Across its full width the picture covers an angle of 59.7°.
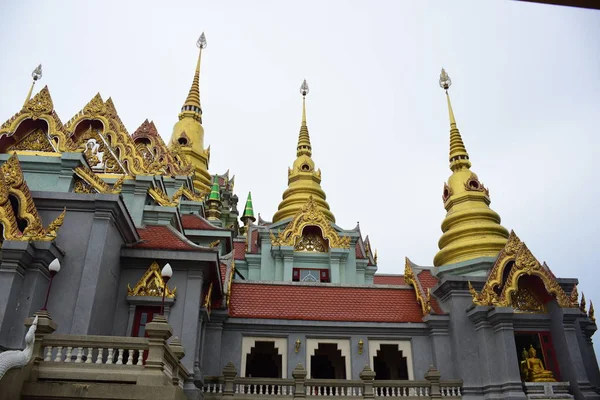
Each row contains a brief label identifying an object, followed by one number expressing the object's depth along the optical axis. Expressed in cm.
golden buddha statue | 1374
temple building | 1015
